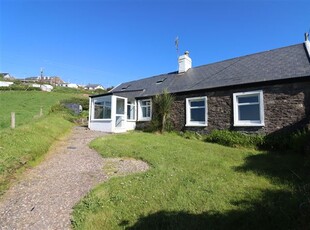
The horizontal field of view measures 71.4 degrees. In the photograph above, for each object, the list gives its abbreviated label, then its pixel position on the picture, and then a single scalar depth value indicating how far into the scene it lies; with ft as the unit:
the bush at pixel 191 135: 42.55
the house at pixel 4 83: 170.13
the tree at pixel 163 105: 46.57
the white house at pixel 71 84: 316.56
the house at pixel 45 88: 157.69
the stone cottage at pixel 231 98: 34.04
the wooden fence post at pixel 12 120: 34.50
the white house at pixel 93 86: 300.59
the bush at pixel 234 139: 35.09
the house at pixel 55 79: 295.69
